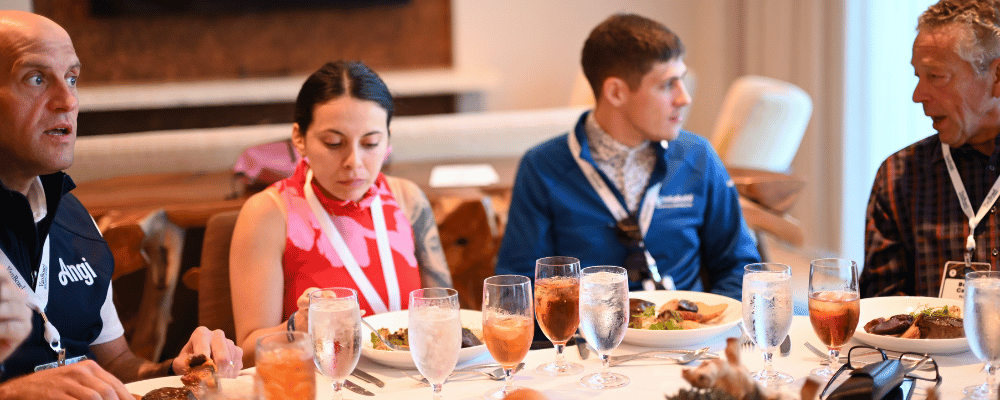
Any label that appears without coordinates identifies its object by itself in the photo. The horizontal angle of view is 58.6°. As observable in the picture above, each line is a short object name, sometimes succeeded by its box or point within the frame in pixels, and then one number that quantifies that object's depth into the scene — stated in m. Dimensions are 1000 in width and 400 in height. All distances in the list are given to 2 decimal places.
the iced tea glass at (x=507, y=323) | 1.35
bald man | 1.57
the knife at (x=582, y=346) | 1.58
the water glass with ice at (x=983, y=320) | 1.26
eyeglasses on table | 1.34
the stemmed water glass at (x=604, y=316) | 1.40
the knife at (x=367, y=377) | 1.45
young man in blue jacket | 2.37
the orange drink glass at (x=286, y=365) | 1.17
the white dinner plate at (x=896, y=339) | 1.46
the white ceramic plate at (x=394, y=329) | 1.49
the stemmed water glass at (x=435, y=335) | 1.29
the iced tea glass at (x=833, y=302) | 1.41
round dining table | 1.38
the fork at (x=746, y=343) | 1.55
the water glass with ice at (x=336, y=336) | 1.29
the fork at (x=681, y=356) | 1.51
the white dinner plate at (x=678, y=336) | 1.55
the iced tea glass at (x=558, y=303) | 1.47
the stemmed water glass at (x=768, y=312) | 1.39
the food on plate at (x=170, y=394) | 1.30
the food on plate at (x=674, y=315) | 1.63
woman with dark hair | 1.90
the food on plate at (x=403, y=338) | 1.54
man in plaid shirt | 1.94
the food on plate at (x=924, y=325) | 1.48
